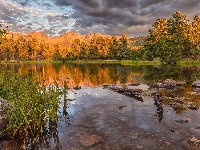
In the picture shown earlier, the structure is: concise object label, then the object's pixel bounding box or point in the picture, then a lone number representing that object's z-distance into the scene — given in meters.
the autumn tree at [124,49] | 105.88
